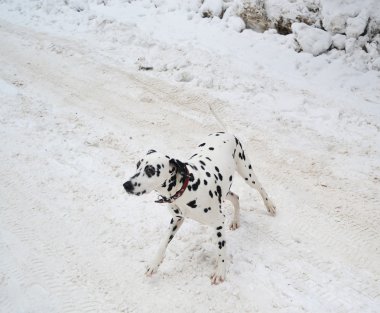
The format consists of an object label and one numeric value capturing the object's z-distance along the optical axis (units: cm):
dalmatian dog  439
